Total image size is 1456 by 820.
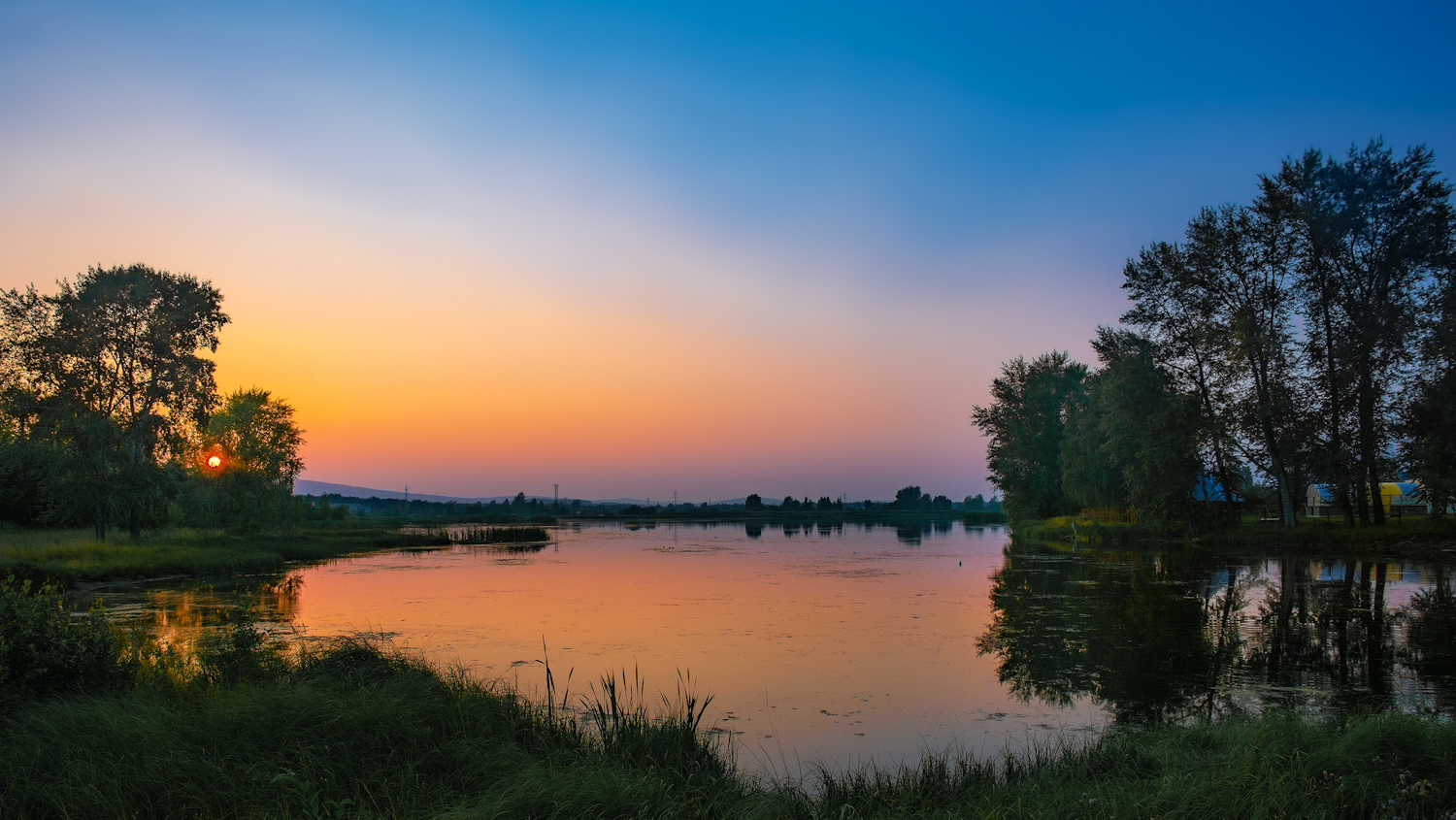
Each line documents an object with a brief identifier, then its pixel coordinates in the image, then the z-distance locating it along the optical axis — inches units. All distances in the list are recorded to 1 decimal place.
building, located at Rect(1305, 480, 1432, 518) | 1317.2
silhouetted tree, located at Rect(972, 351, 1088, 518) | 2066.9
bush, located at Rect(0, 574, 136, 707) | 263.4
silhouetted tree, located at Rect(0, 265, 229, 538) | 1031.6
